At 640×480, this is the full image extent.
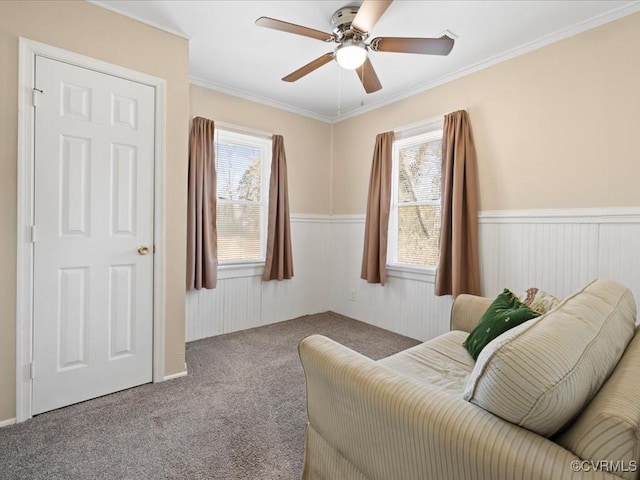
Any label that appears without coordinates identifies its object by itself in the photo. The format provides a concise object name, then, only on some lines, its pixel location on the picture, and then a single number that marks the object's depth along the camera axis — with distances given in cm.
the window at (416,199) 329
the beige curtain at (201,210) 310
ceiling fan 178
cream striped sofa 72
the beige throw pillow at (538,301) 174
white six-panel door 196
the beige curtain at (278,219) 371
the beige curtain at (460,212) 285
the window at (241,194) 349
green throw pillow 164
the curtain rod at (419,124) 315
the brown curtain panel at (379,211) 355
